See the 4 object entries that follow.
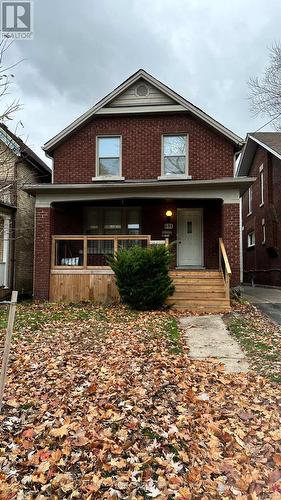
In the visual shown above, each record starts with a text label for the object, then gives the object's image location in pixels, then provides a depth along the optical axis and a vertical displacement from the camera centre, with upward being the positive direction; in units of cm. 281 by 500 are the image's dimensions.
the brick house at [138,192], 1170 +231
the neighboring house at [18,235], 1384 +103
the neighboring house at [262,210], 1741 +281
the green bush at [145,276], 995 -39
